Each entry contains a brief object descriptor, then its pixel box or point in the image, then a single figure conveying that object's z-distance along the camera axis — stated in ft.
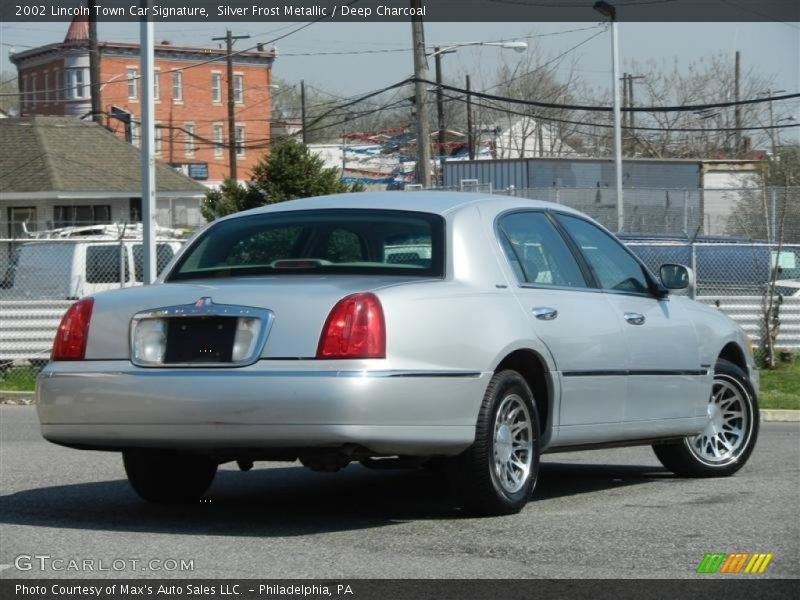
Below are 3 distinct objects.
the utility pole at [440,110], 186.64
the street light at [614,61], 102.42
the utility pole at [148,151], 60.95
